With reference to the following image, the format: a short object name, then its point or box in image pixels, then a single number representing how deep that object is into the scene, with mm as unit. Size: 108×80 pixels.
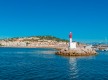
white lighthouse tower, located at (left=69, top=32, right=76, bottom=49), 37418
